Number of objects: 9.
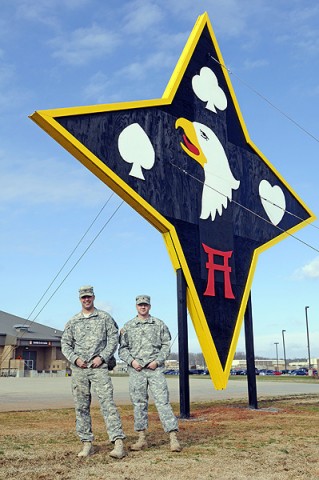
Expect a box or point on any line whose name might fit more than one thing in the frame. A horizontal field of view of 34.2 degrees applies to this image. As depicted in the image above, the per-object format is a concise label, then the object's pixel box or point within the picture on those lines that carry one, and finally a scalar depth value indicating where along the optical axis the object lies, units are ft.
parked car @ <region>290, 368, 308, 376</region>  189.24
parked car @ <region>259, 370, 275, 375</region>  214.07
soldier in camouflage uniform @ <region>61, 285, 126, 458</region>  16.87
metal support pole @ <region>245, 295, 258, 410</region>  34.35
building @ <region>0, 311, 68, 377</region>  145.28
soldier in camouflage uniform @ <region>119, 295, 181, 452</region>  18.12
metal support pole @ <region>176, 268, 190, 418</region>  28.96
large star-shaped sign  28.22
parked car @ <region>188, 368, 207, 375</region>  185.74
